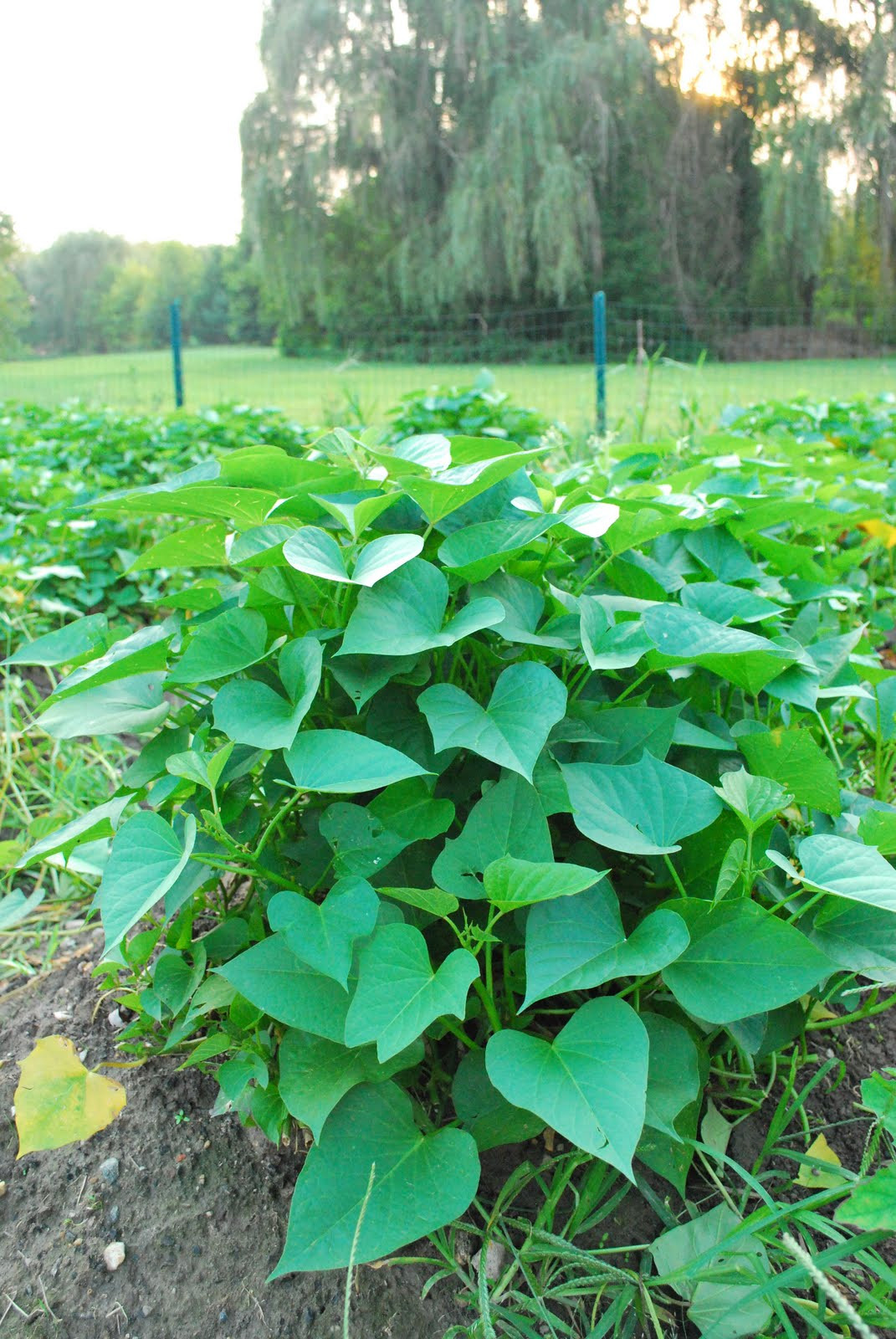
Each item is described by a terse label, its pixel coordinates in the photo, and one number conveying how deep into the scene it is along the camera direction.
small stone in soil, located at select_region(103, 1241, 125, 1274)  0.91
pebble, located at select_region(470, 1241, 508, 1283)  0.88
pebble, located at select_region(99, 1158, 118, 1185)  0.99
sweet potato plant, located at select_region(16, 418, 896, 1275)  0.76
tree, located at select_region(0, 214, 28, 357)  25.75
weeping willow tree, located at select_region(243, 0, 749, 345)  16.08
